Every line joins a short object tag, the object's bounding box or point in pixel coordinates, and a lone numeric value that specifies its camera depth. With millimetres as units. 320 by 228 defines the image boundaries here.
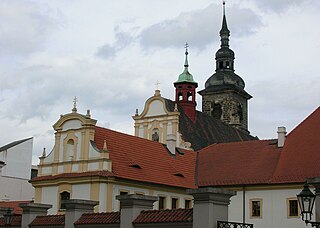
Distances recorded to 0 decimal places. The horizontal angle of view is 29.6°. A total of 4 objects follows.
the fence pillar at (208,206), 16766
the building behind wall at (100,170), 35478
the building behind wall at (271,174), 35625
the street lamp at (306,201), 13368
